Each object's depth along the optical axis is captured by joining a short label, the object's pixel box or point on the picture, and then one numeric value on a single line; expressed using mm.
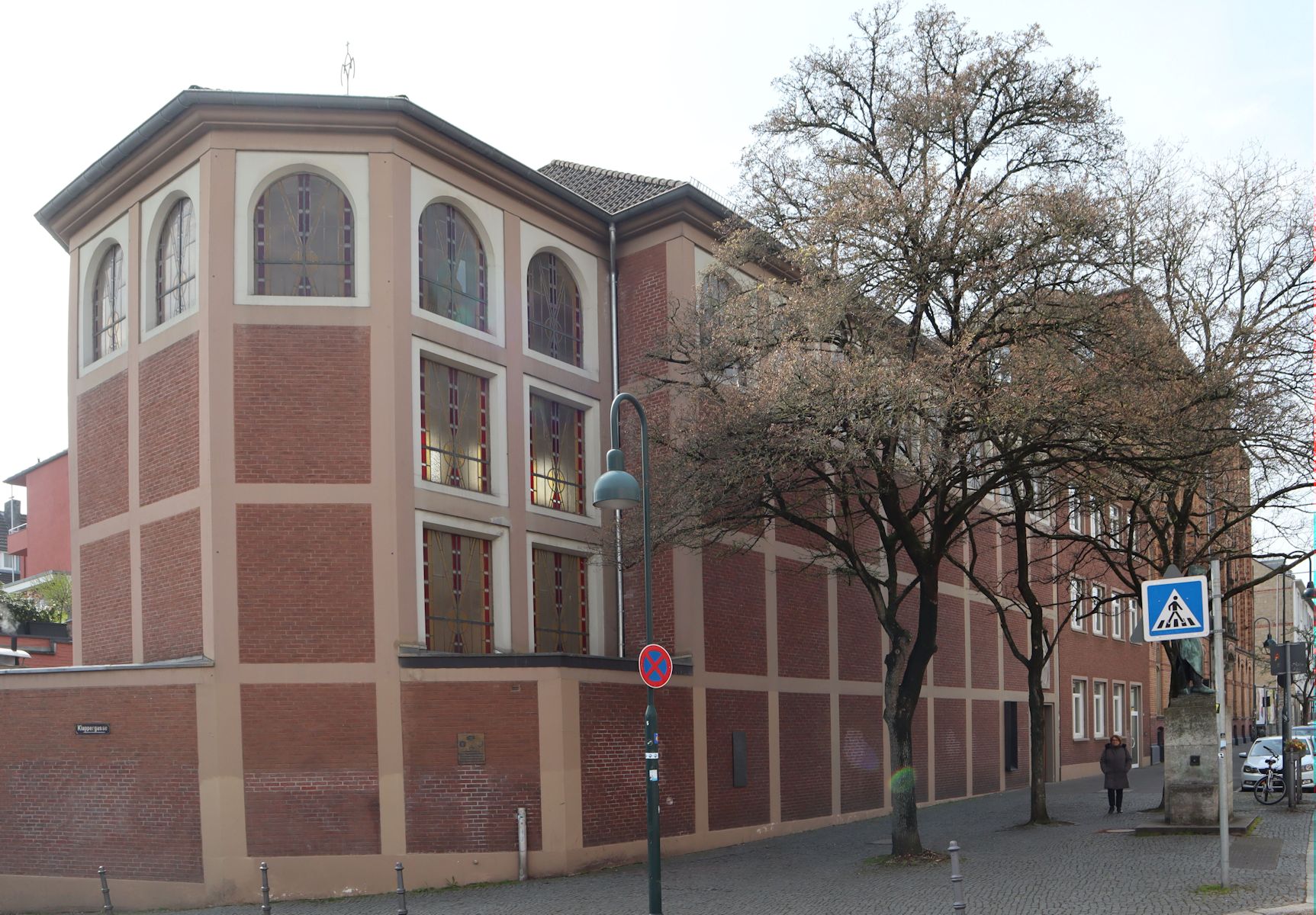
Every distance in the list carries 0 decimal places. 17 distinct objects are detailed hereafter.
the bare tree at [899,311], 16797
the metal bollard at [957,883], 11453
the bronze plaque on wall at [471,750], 19047
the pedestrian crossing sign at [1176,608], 13289
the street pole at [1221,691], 12984
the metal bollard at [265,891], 15062
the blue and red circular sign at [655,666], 14664
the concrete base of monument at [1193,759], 19312
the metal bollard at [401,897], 13431
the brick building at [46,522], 44469
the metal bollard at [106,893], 17812
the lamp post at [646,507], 14195
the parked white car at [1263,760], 27922
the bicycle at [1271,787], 24391
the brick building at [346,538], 18875
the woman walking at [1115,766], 25328
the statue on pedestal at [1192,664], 20078
